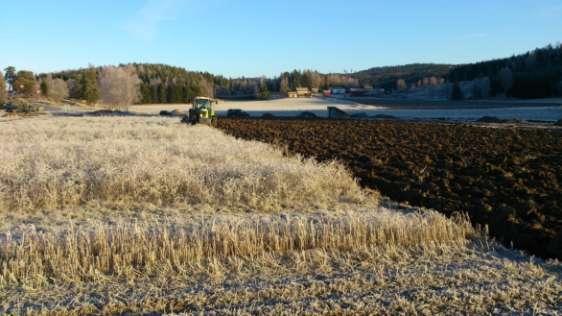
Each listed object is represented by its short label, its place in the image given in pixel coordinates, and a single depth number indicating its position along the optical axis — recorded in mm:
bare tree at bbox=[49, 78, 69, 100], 100869
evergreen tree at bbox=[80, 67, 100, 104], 86750
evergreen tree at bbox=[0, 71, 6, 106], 77600
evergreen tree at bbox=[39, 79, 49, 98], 103644
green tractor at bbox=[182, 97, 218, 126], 35375
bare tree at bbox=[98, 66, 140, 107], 80000
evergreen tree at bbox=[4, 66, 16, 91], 112650
